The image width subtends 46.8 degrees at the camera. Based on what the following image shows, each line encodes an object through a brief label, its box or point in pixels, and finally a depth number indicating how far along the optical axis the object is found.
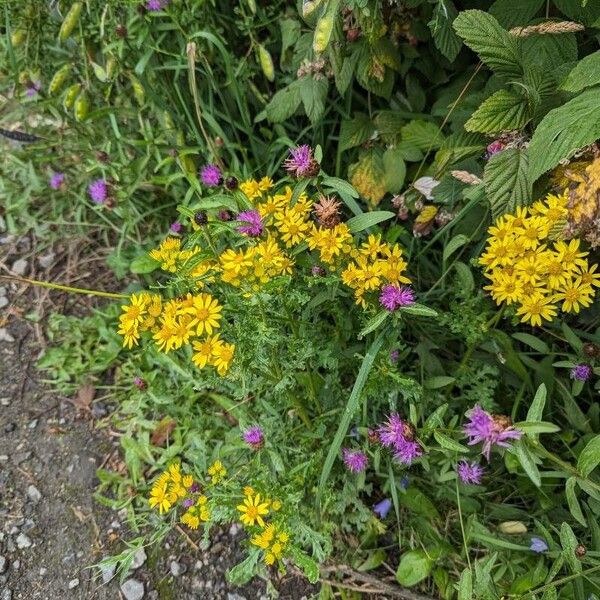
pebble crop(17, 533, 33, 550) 0.64
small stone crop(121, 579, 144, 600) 0.60
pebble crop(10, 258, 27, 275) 0.83
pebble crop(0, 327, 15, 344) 0.78
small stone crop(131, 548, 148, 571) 0.61
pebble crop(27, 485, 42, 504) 0.67
